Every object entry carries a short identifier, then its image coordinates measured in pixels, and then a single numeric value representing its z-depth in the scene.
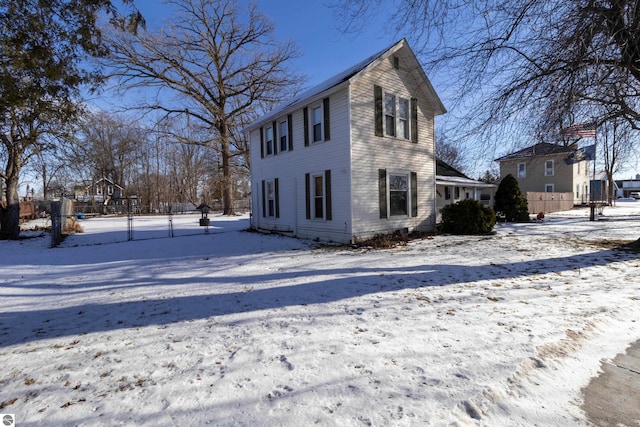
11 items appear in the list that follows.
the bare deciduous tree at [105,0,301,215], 23.27
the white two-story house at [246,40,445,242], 10.31
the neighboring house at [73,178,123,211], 38.78
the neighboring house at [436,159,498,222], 16.42
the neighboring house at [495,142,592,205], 30.52
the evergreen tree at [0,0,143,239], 4.18
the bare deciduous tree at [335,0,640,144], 5.30
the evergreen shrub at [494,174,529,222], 18.28
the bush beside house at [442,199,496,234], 12.42
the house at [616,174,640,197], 80.94
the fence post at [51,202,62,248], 10.87
